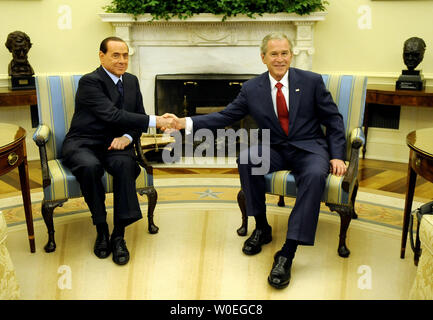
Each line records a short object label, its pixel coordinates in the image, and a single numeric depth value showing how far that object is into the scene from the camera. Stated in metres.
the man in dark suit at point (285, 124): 2.55
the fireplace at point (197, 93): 4.76
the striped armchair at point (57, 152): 2.54
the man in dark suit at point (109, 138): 2.52
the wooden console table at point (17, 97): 4.03
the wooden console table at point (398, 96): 3.91
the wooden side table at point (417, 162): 2.10
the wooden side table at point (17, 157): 2.23
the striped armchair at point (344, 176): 2.43
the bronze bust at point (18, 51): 4.17
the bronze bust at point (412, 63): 4.00
